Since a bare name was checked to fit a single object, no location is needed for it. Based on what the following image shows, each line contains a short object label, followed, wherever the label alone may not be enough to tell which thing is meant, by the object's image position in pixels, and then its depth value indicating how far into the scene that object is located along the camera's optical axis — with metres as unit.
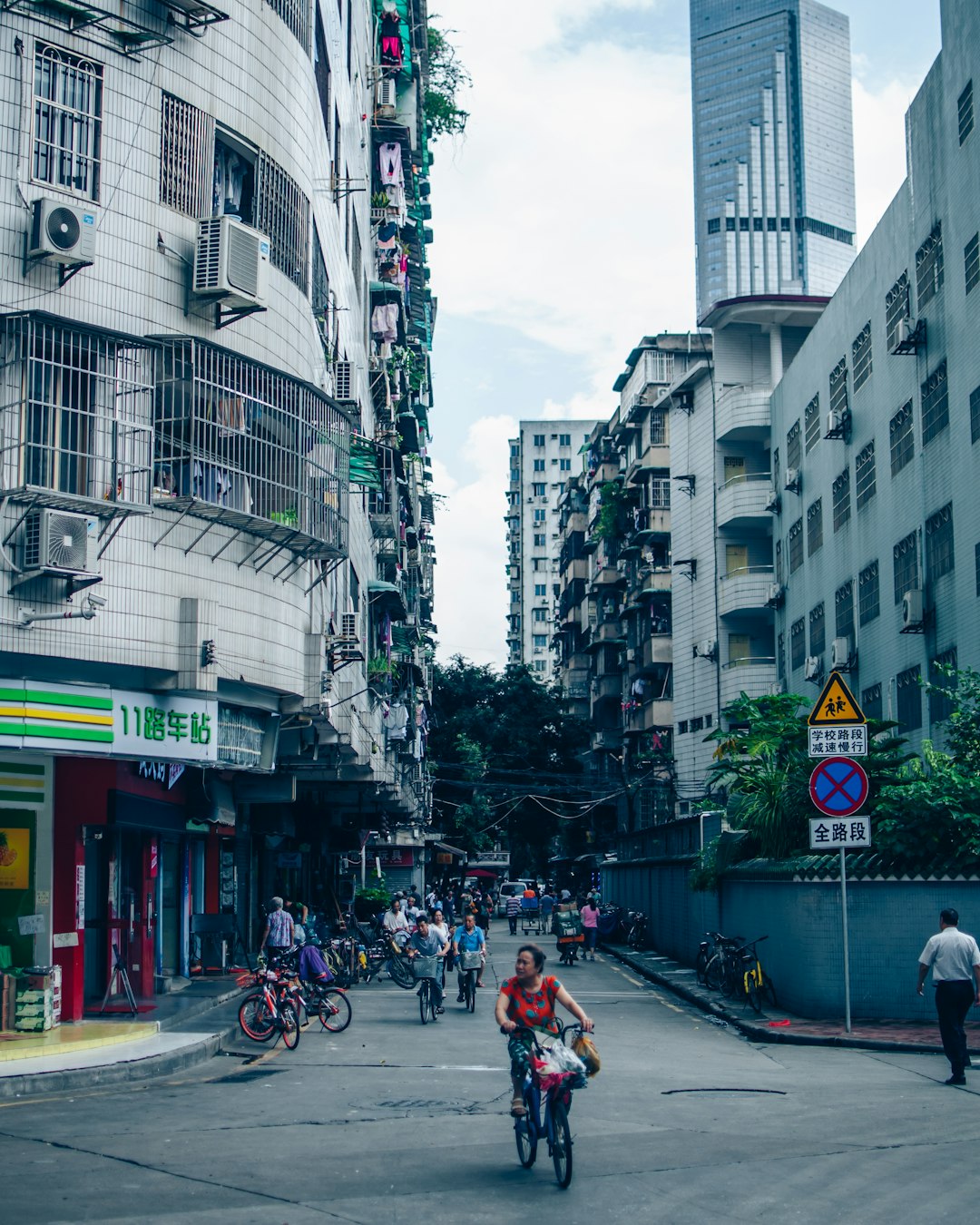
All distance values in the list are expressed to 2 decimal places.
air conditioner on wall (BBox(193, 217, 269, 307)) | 18.14
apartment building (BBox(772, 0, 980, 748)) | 28.56
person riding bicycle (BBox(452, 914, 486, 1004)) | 24.19
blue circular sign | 17.33
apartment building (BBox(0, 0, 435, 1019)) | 16.38
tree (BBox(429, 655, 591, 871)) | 73.31
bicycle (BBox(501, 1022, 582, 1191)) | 9.05
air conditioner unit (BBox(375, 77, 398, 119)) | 38.56
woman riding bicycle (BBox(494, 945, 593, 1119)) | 9.90
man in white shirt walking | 13.46
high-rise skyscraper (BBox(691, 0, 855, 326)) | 197.50
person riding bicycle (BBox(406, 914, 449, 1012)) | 22.41
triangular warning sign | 17.45
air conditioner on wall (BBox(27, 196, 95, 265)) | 16.06
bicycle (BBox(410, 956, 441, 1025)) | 21.97
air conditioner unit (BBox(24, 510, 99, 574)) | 15.63
